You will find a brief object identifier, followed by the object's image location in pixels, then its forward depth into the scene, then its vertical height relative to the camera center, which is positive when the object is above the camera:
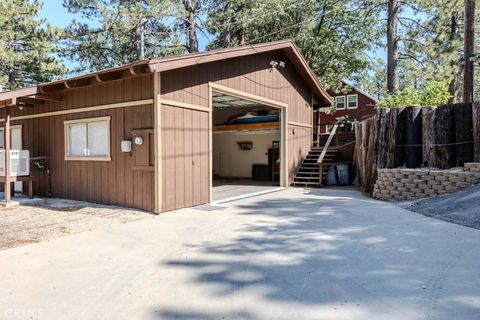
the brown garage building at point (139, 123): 6.45 +0.79
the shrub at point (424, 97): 10.42 +1.86
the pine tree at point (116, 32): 15.52 +6.21
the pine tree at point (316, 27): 16.80 +6.56
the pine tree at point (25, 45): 16.62 +5.85
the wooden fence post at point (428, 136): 7.47 +0.47
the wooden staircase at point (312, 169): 10.93 -0.33
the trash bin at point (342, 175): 11.22 -0.52
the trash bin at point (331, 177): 11.27 -0.60
